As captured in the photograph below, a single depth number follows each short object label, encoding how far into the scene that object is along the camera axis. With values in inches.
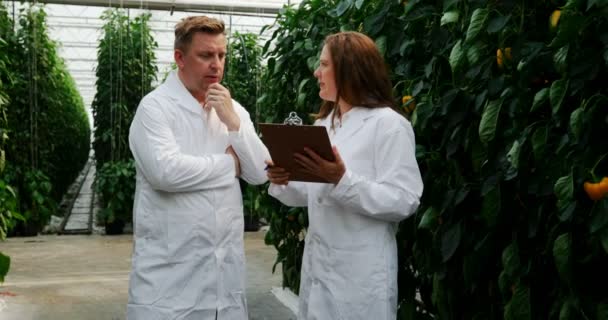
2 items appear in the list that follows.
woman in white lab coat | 72.0
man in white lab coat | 80.7
